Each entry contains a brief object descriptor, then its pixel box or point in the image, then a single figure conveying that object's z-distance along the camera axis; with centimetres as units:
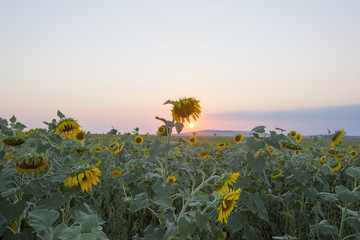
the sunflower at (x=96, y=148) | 528
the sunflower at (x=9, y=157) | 281
